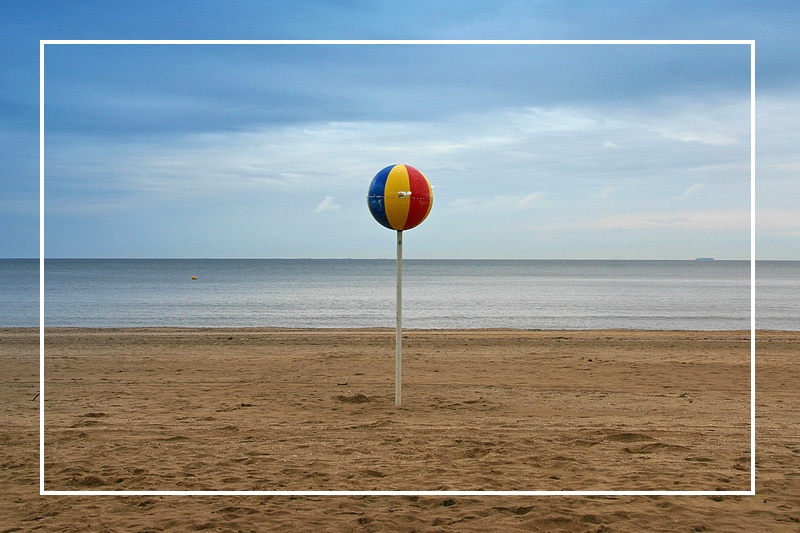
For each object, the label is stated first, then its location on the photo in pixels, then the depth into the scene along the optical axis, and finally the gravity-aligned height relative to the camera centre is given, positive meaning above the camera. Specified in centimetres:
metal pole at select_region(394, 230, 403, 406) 757 -99
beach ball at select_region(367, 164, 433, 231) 730 +70
